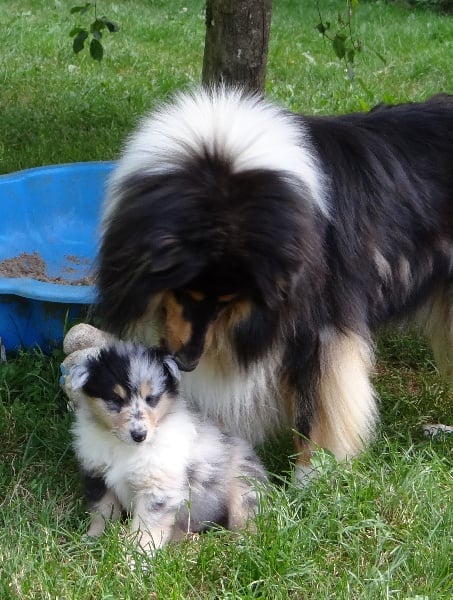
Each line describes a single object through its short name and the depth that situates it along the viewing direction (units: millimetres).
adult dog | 2506
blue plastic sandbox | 4512
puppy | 2639
